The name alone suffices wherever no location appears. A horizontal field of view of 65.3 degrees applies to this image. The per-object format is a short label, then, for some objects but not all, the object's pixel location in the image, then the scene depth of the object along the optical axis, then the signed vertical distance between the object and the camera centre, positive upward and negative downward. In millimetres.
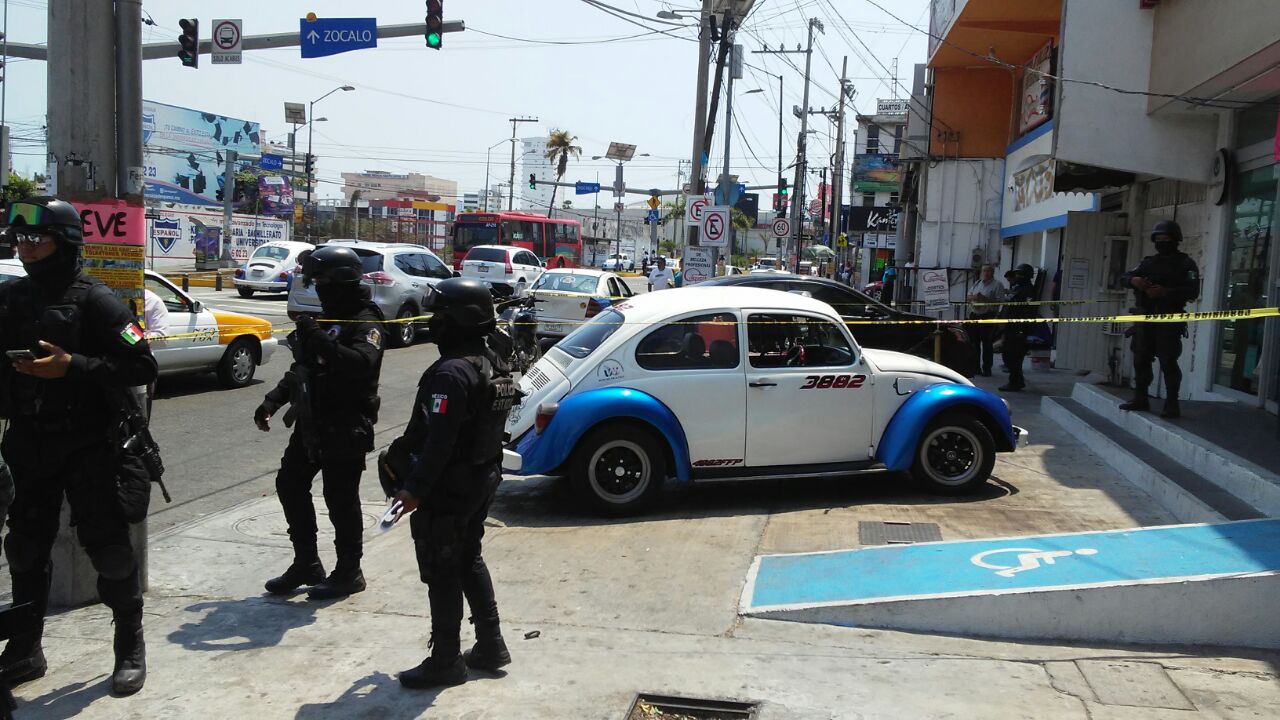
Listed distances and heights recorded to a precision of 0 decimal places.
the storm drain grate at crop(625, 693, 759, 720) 4105 -1788
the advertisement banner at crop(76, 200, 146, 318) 5422 +26
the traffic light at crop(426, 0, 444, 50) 18203 +4400
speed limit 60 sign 36425 +1945
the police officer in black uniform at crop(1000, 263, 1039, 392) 13164 -463
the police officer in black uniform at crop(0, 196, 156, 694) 4055 -684
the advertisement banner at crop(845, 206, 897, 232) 40688 +2741
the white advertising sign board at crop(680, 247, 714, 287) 19594 +214
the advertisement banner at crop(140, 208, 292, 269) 45500 +863
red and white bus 38594 +1368
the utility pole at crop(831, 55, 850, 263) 42406 +4887
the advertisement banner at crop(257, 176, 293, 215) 74062 +4486
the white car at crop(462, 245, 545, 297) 27844 +67
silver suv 17969 -253
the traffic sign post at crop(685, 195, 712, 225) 19219 +1325
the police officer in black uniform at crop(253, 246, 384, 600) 5246 -813
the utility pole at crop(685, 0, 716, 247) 20234 +3506
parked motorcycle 13500 -988
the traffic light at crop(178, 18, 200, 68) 18609 +3899
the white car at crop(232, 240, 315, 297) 28016 -368
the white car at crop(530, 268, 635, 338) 17328 -450
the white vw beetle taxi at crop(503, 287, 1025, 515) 7016 -911
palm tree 84562 +10407
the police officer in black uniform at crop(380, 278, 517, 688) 4156 -858
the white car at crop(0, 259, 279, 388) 11789 -1075
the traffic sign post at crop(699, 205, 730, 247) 18688 +968
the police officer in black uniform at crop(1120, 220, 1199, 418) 8461 +24
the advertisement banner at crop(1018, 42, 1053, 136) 17569 +3664
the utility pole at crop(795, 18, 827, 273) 44531 +6520
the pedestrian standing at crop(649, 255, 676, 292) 24669 -20
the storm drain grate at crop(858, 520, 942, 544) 6551 -1642
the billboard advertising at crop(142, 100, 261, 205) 69438 +6896
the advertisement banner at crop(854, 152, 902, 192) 60344 +6735
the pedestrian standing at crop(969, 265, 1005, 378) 14094 -273
